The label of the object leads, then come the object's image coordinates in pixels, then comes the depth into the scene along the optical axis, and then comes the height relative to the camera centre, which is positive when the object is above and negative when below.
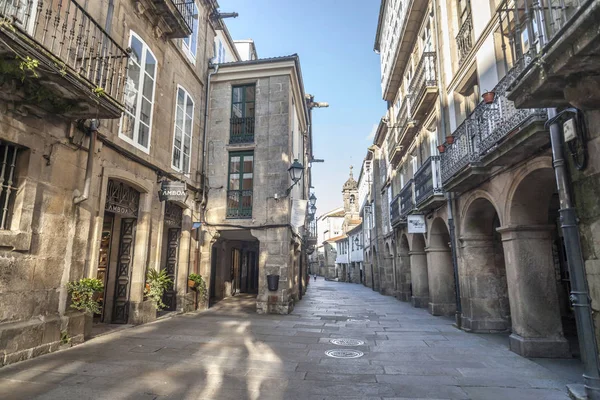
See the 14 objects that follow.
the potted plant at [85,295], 6.34 -0.51
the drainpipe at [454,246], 9.34 +0.52
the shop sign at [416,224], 11.80 +1.42
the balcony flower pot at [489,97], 6.66 +3.21
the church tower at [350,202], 48.62 +8.96
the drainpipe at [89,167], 6.55 +1.91
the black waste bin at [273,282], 11.44 -0.51
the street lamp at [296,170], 11.19 +3.07
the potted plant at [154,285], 8.90 -0.47
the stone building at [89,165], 5.28 +2.01
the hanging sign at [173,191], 9.31 +1.99
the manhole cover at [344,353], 6.06 -1.54
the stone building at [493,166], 4.18 +1.91
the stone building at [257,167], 11.84 +3.59
